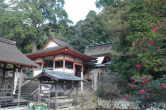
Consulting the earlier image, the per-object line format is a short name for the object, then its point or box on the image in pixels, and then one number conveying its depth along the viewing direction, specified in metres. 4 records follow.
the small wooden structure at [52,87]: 10.04
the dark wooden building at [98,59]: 17.64
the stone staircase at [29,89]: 13.19
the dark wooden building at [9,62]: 9.77
